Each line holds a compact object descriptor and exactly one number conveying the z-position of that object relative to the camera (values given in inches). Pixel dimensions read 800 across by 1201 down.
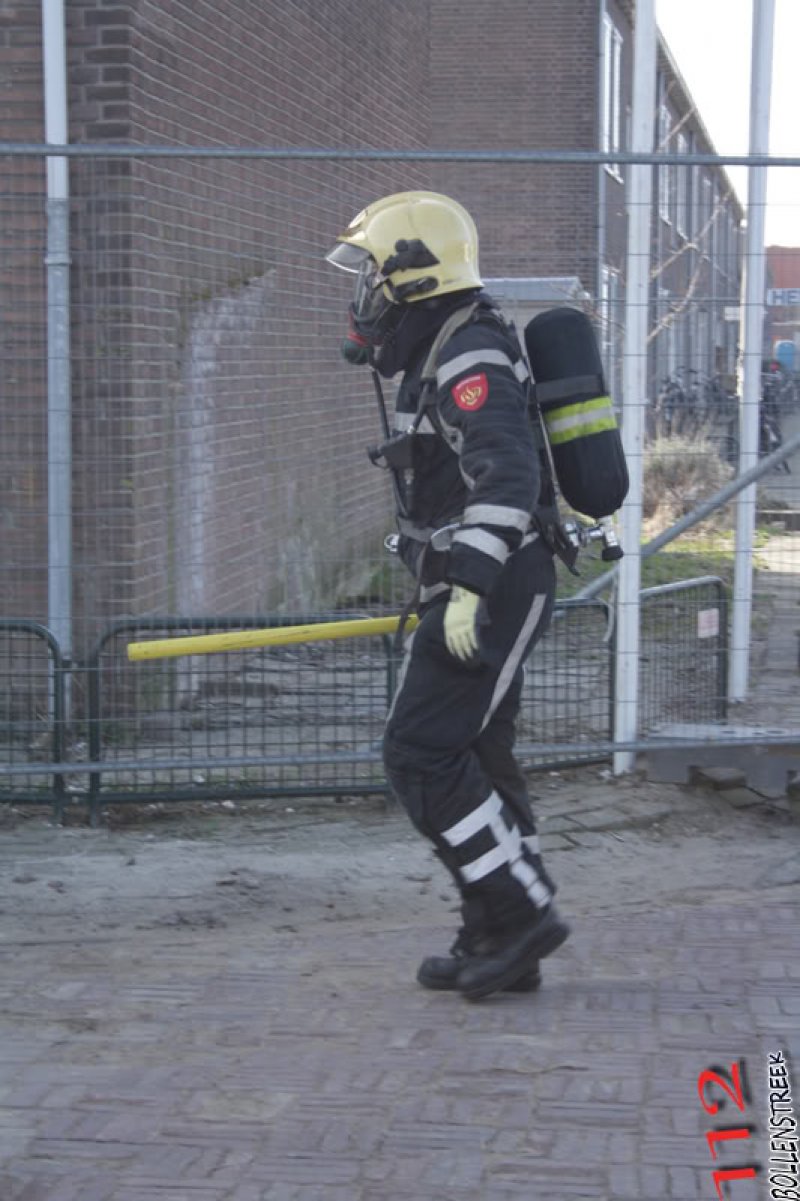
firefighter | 177.3
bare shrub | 273.1
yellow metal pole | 198.1
